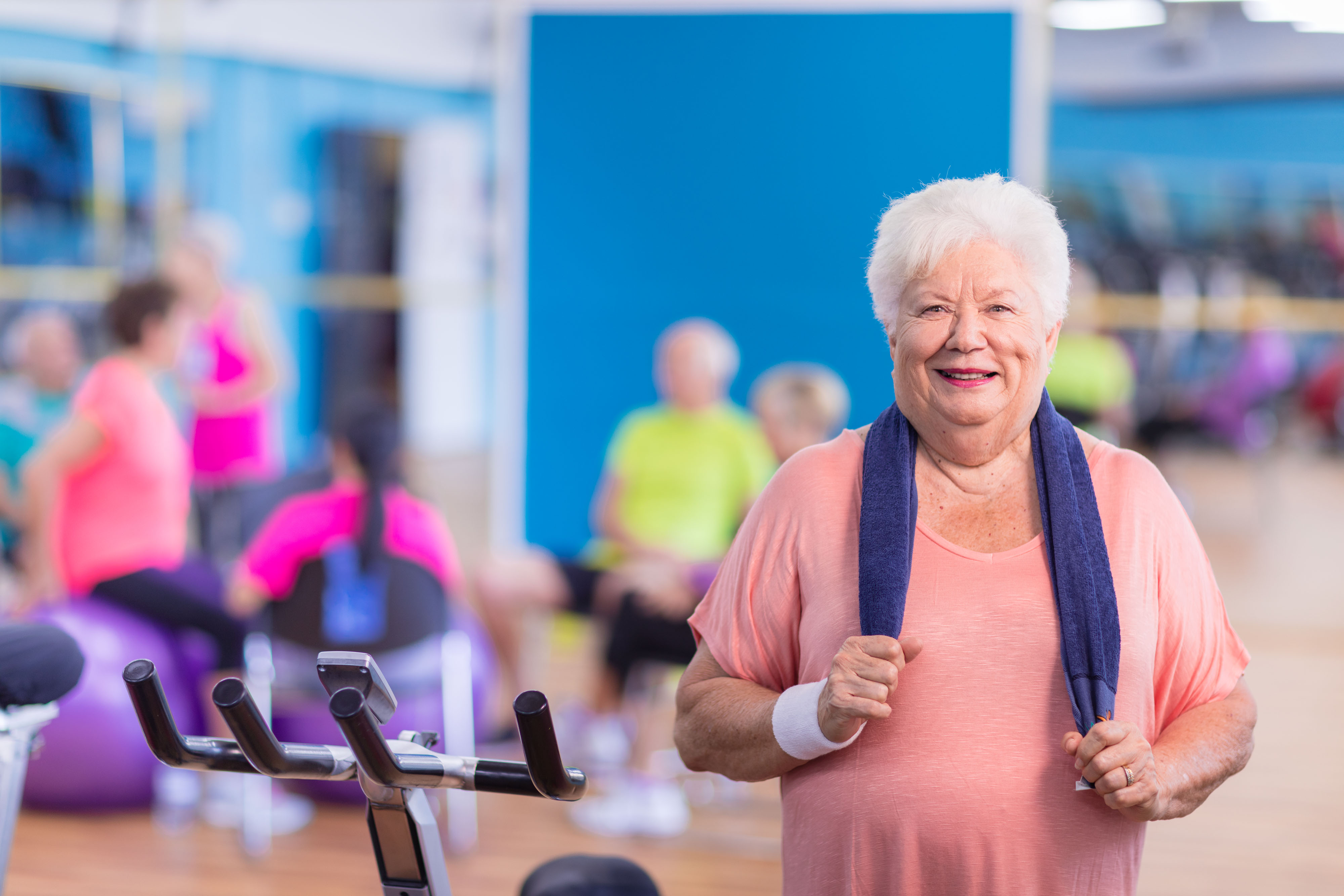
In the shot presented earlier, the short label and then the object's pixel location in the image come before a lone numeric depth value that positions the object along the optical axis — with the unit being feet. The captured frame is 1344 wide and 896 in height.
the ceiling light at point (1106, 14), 36.09
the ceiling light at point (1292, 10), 35.91
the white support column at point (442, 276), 32.65
